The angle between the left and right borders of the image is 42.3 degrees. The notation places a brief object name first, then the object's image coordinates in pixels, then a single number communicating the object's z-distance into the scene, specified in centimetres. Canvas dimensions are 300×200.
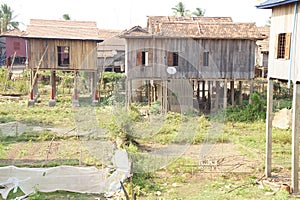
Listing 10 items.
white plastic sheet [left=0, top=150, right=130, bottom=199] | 1042
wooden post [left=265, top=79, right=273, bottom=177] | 1176
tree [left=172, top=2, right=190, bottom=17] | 4875
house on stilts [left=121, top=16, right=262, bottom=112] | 2136
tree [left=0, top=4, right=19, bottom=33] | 5376
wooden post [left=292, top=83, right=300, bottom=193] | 1011
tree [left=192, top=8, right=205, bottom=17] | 5134
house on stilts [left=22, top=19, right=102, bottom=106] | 2466
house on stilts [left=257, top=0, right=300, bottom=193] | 1016
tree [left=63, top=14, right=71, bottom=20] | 5705
